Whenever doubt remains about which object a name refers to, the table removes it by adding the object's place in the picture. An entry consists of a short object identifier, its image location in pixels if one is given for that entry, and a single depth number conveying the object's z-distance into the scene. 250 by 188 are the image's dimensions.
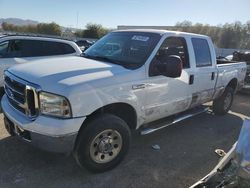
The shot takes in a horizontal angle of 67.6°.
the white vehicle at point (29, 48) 4.86
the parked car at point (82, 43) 14.69
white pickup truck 2.13
